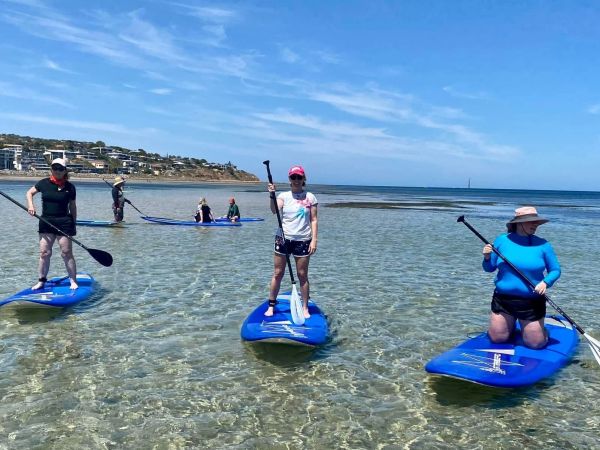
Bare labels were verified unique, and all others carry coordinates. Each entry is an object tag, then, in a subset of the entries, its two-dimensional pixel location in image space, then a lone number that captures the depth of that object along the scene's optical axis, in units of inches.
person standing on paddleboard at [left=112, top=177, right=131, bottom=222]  962.8
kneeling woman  260.2
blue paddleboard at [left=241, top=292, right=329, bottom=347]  285.7
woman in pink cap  315.9
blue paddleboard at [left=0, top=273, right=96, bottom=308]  342.6
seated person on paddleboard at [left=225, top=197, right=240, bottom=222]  1074.3
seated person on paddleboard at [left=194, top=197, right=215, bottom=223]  1009.5
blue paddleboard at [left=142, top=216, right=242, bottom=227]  988.6
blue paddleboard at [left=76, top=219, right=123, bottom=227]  933.8
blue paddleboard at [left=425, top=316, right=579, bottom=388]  231.8
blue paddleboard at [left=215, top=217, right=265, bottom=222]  1090.7
